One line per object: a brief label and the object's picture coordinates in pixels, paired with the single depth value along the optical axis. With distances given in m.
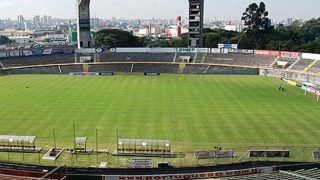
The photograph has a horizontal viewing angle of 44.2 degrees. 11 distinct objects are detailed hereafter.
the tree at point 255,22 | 124.44
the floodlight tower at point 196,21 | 113.00
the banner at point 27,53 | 100.99
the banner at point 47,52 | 102.85
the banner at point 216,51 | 103.38
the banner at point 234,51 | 102.44
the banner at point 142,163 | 29.50
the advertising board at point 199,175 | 25.23
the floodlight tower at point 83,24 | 108.81
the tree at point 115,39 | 145.00
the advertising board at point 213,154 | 32.44
